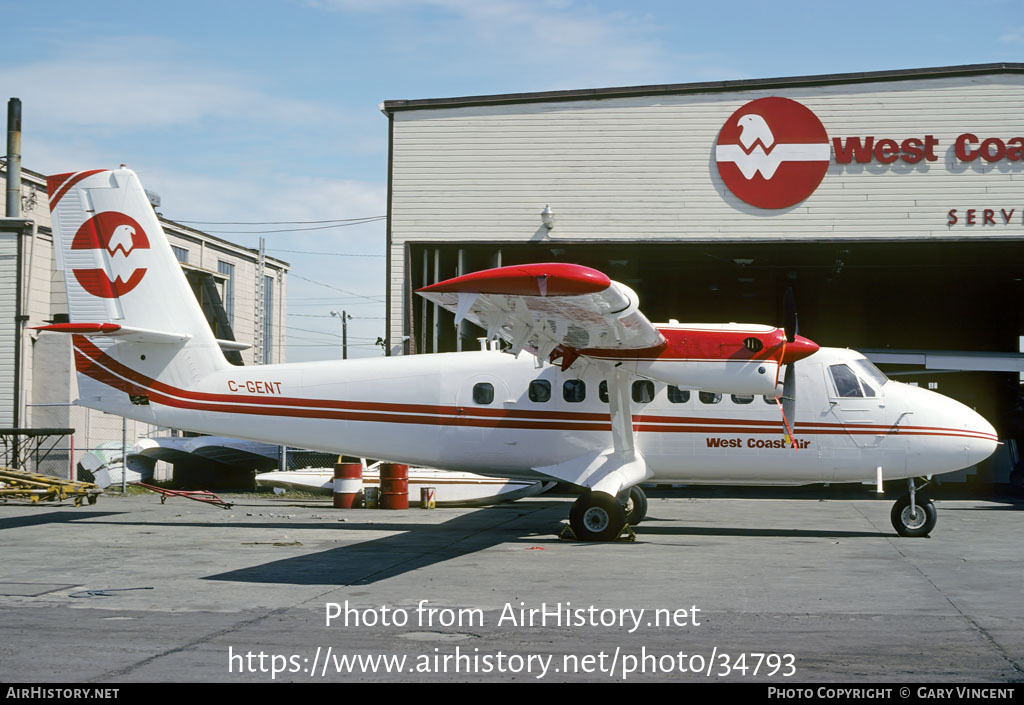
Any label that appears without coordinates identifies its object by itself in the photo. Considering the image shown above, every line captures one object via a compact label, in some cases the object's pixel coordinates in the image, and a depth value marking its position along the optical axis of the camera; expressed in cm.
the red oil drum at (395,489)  2106
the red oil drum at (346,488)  2147
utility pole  6840
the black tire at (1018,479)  3008
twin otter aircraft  1519
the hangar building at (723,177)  2433
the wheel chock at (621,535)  1516
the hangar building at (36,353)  2891
